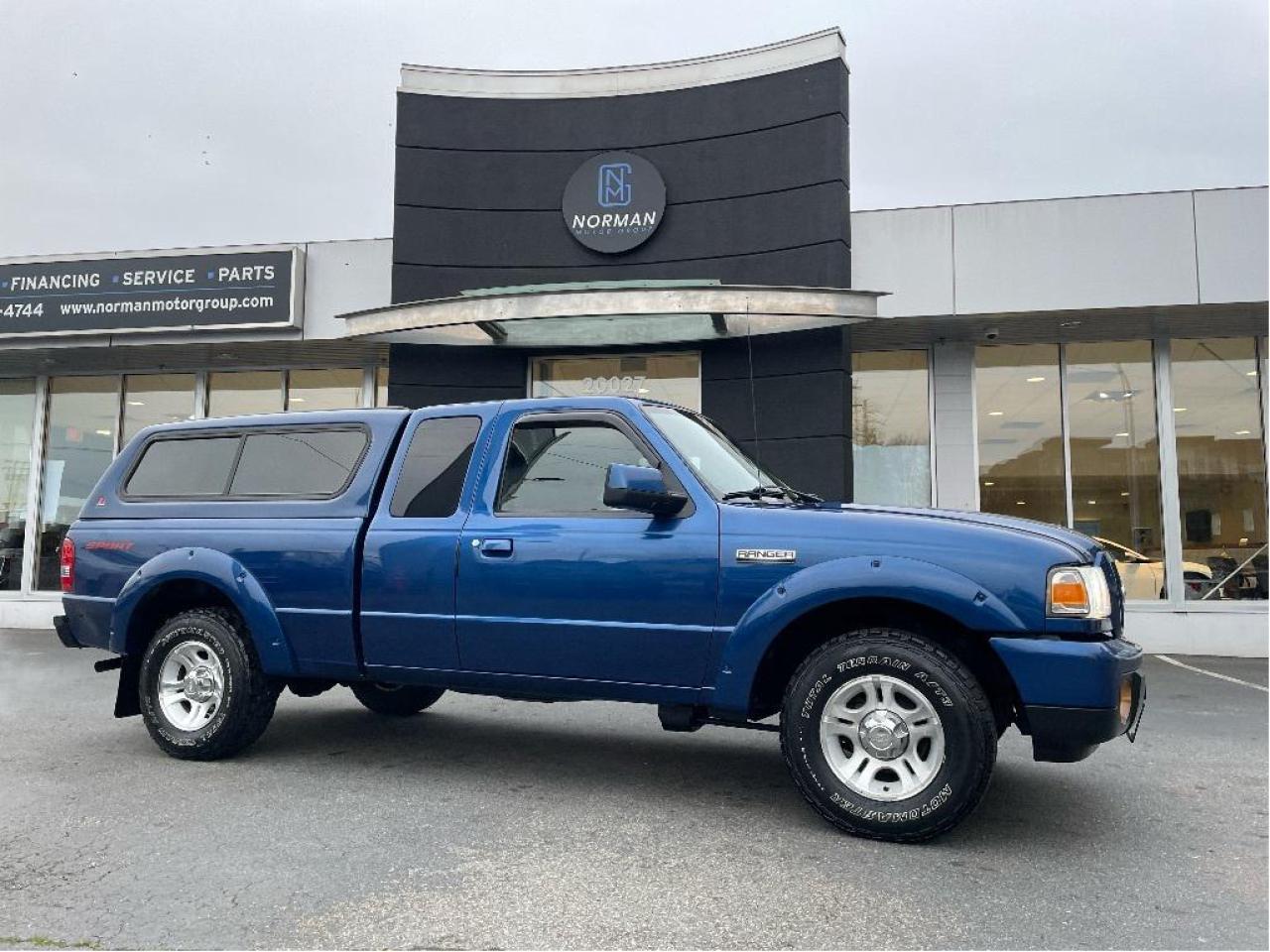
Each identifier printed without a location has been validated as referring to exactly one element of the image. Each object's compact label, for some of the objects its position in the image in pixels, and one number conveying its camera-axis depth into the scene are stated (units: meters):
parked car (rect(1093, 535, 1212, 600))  12.18
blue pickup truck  3.87
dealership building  11.29
